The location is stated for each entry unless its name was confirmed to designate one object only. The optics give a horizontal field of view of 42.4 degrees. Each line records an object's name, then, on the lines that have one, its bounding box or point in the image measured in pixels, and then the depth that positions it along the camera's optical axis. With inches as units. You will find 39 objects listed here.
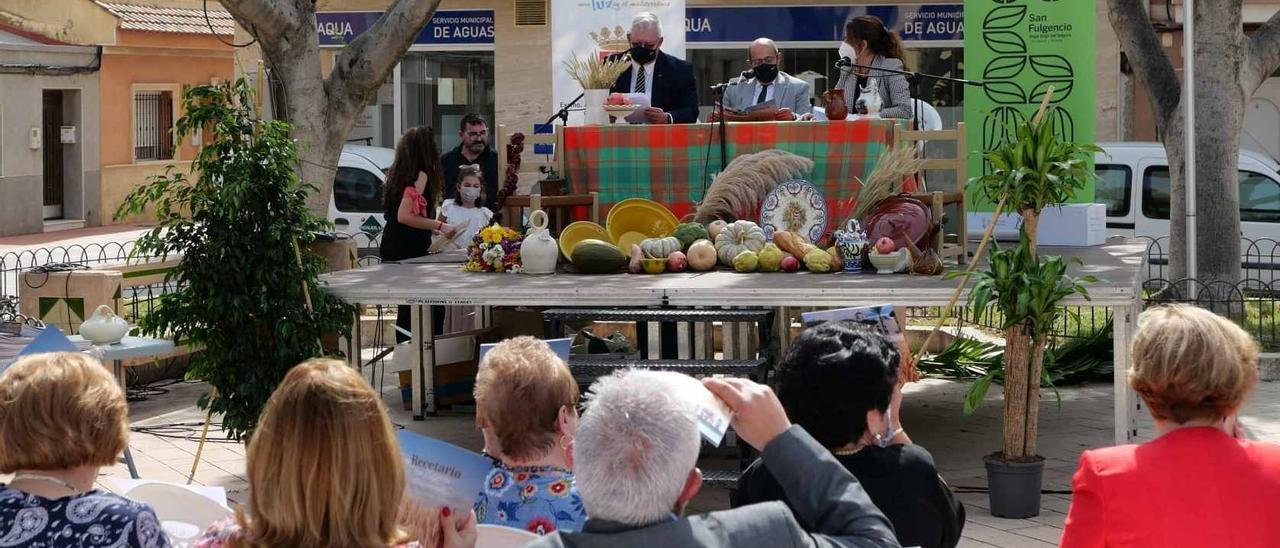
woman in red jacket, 126.9
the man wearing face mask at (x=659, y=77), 394.0
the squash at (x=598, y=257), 335.9
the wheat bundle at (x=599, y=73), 393.1
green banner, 440.5
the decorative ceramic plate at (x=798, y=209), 351.3
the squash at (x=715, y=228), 347.6
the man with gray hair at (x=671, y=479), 101.6
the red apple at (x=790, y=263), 335.0
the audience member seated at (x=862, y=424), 135.5
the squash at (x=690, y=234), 344.5
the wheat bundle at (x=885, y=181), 345.1
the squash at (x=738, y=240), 339.9
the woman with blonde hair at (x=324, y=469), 113.7
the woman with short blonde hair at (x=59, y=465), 129.0
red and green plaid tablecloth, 368.8
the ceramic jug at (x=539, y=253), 341.7
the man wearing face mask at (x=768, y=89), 385.4
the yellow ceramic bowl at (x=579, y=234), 350.0
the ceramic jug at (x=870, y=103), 373.1
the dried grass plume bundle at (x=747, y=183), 356.2
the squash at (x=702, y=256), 336.5
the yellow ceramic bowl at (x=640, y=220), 357.7
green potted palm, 277.9
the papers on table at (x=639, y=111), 382.0
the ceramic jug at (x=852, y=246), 328.2
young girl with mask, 407.8
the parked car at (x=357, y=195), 694.5
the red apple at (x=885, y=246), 325.1
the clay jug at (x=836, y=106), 371.2
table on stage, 296.4
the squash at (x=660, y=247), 336.5
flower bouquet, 352.2
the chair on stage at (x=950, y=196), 335.9
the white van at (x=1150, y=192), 589.9
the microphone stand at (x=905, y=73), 368.2
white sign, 562.6
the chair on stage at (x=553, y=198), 371.2
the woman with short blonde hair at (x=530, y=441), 139.9
